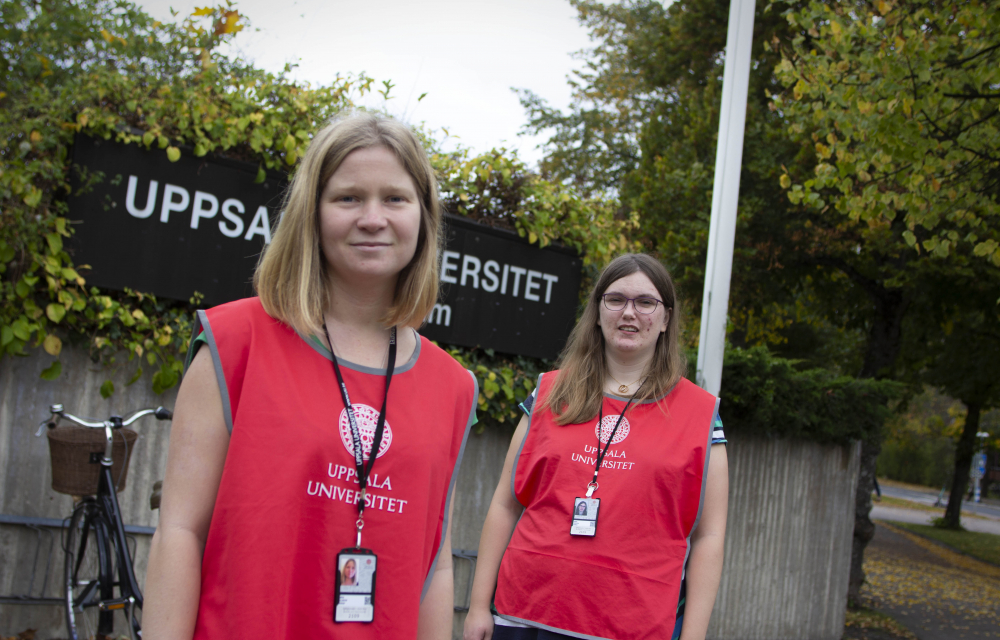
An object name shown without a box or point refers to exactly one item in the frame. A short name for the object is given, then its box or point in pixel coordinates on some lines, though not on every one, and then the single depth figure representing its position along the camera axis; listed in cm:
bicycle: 372
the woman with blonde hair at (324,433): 130
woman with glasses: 237
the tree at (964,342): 974
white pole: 458
